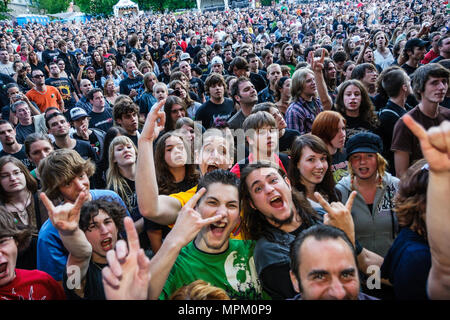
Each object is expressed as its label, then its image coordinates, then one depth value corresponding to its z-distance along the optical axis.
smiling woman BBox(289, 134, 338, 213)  2.79
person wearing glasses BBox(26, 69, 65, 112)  6.88
